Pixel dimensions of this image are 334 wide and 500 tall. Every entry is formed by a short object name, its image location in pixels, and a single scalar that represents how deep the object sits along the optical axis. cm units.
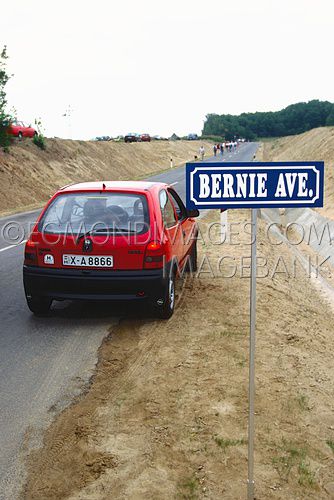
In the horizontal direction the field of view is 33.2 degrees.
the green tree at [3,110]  2409
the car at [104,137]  9016
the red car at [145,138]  7531
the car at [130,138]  6856
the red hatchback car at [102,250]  664
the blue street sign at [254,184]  367
